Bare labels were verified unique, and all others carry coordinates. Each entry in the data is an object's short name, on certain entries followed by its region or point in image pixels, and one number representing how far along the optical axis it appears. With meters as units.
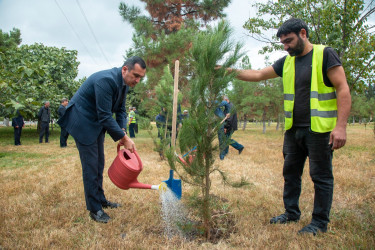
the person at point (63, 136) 9.29
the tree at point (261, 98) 20.61
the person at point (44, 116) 10.21
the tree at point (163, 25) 11.00
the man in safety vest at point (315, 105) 2.16
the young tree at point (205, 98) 2.17
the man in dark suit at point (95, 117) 2.55
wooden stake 3.43
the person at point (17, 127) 9.68
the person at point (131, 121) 13.12
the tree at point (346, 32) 6.19
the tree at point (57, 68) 13.45
